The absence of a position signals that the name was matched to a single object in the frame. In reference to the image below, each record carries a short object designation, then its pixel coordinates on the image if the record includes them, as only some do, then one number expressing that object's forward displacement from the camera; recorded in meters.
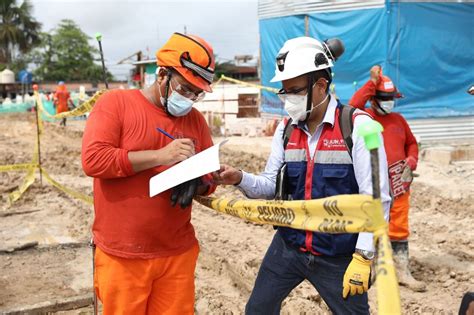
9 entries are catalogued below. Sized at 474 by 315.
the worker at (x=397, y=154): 5.36
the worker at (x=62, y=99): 21.80
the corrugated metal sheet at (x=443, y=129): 14.23
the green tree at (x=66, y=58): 62.19
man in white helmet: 2.87
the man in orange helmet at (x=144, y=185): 2.94
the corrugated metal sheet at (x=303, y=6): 14.47
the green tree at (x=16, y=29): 57.66
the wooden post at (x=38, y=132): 10.19
